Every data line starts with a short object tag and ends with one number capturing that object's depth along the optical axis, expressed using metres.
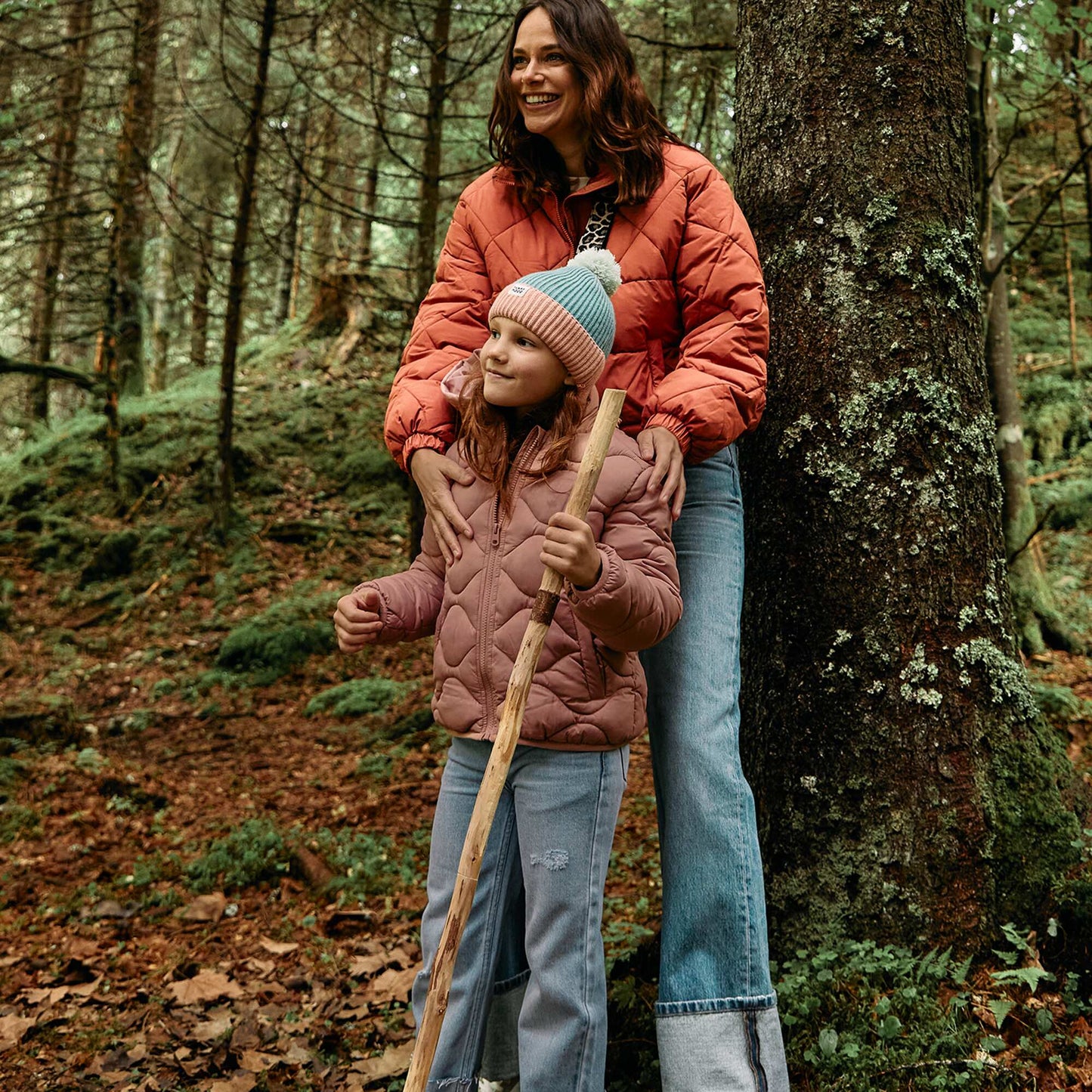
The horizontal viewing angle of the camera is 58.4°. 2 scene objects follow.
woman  2.55
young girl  2.37
